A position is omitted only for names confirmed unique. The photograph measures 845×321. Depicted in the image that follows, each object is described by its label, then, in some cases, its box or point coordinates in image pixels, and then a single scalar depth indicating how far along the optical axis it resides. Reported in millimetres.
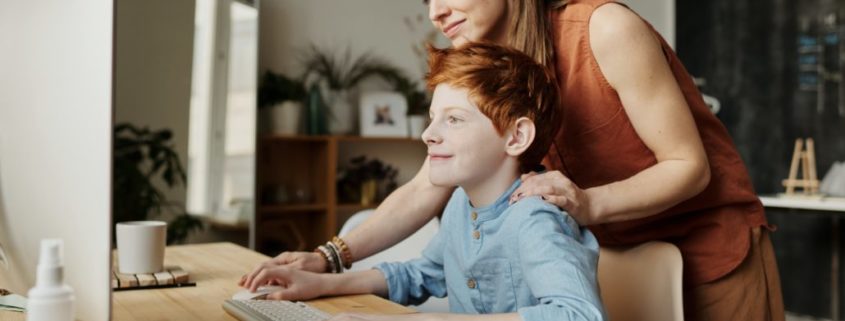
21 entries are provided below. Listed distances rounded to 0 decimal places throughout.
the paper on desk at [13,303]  863
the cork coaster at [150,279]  1310
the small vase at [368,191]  4777
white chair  1772
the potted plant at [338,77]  4719
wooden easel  3793
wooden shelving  4553
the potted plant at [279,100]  4496
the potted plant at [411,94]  4895
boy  1043
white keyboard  1040
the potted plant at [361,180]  4777
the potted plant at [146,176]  3854
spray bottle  709
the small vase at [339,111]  4711
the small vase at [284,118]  4492
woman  1147
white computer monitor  732
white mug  1413
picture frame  4820
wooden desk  1125
